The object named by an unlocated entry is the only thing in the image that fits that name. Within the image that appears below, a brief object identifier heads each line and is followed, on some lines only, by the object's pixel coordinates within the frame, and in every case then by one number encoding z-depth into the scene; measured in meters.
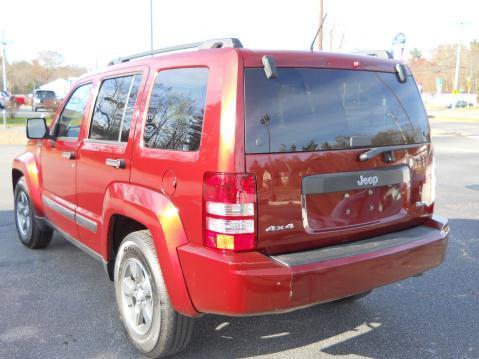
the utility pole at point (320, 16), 16.78
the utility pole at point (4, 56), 50.85
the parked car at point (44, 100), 40.95
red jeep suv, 2.58
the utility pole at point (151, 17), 19.98
